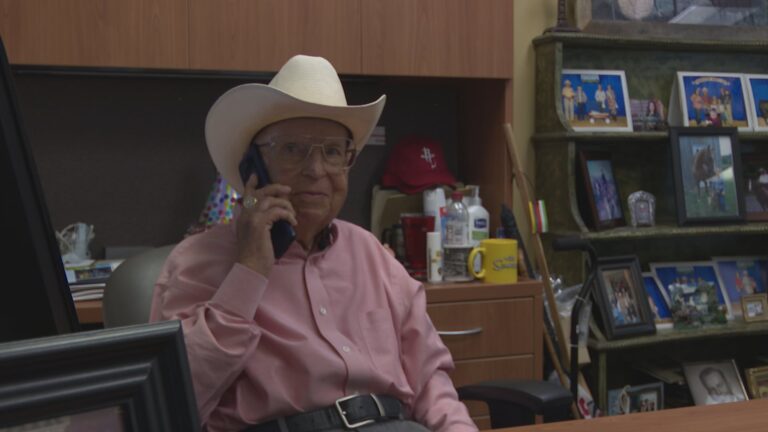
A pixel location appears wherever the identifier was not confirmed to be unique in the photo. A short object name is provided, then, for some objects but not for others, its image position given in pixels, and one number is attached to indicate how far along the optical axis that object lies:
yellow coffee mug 2.63
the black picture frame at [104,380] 0.41
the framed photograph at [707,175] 3.18
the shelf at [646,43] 3.05
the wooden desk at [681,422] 1.18
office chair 1.63
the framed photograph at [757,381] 3.38
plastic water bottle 2.67
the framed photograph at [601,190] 3.09
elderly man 1.42
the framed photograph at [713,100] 3.30
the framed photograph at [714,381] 3.29
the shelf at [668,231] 3.03
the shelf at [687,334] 2.99
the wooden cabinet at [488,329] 2.55
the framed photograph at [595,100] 3.16
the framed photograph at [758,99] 3.39
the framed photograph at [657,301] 3.23
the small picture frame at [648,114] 3.31
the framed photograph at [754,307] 3.27
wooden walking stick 2.84
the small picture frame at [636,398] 3.14
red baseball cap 2.93
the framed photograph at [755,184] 3.42
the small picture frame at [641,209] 3.24
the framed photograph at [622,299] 3.01
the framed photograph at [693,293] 3.23
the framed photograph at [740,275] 3.43
